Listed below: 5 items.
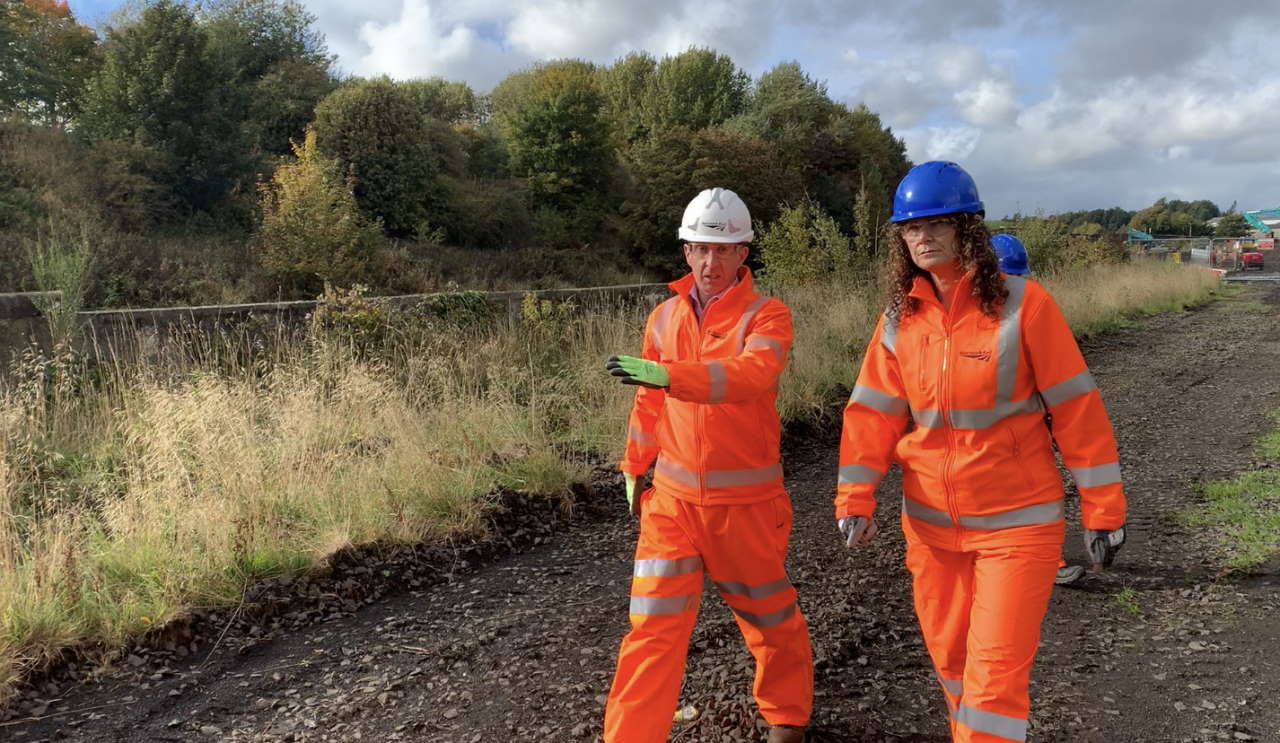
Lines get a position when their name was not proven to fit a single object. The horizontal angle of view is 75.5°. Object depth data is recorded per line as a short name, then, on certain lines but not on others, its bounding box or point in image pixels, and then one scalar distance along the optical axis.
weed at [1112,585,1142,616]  3.93
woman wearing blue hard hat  2.20
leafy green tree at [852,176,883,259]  11.83
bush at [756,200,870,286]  12.01
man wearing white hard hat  2.47
